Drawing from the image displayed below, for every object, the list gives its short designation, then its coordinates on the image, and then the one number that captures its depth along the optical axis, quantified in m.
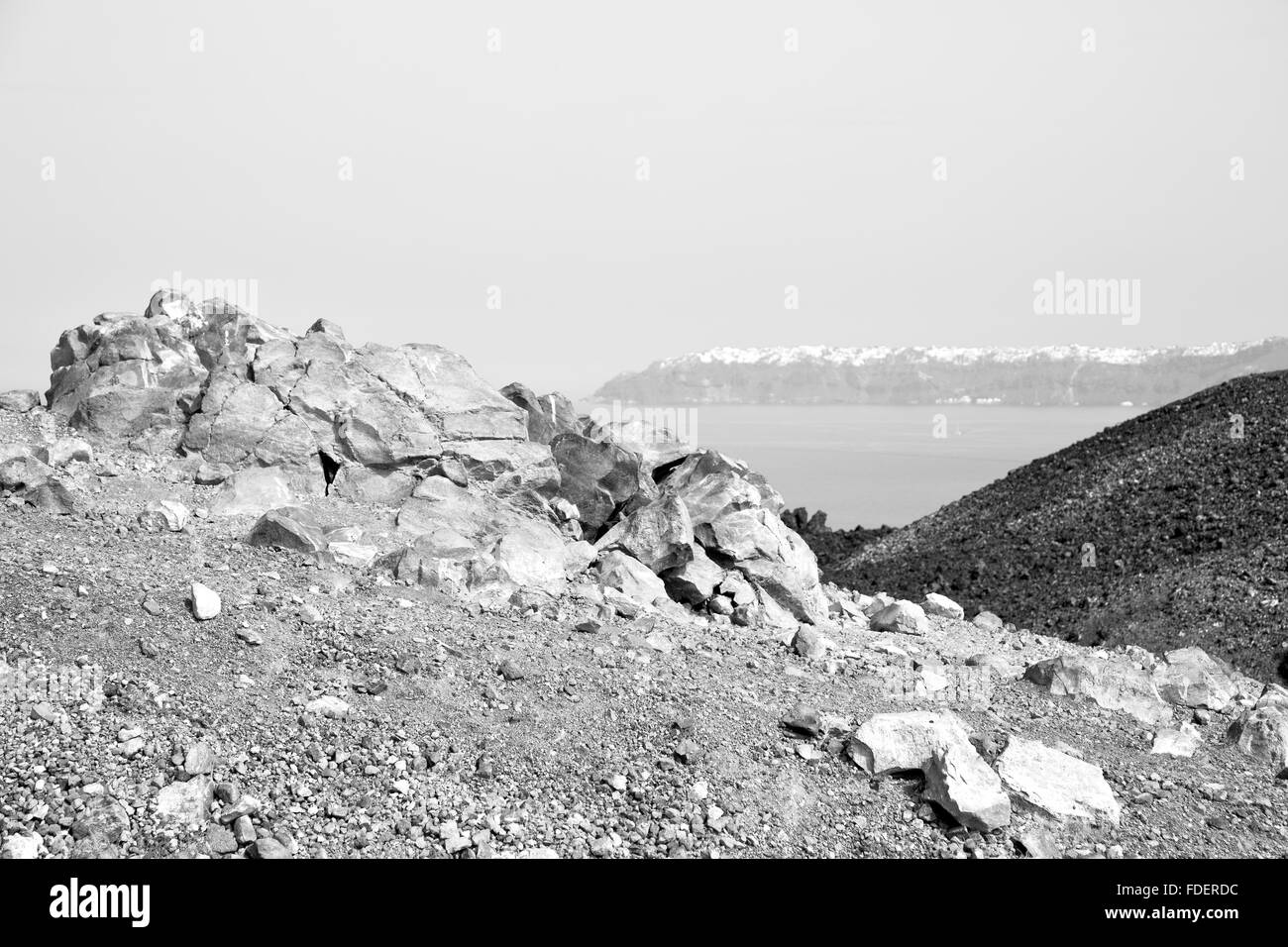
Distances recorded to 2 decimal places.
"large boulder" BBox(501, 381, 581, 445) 13.27
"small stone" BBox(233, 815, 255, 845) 5.45
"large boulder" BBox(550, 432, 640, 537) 12.06
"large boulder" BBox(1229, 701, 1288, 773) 7.92
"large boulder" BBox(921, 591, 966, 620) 12.99
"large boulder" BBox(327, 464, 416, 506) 10.73
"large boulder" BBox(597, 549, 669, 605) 9.64
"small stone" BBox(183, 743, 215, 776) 5.80
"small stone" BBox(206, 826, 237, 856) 5.36
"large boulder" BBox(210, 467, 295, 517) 9.92
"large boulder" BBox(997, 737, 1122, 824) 6.34
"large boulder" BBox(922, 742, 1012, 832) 6.09
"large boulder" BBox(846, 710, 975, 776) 6.50
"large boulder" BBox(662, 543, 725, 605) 10.12
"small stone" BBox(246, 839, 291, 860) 5.31
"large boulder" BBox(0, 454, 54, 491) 9.43
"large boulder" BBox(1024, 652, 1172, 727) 8.63
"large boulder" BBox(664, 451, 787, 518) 12.74
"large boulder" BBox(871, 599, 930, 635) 11.13
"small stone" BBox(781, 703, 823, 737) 6.90
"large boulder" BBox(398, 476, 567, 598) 8.80
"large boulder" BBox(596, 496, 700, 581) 10.38
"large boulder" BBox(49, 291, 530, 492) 11.02
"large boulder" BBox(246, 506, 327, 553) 8.84
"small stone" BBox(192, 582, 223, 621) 7.18
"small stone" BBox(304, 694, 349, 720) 6.46
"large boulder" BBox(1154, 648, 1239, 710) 9.24
